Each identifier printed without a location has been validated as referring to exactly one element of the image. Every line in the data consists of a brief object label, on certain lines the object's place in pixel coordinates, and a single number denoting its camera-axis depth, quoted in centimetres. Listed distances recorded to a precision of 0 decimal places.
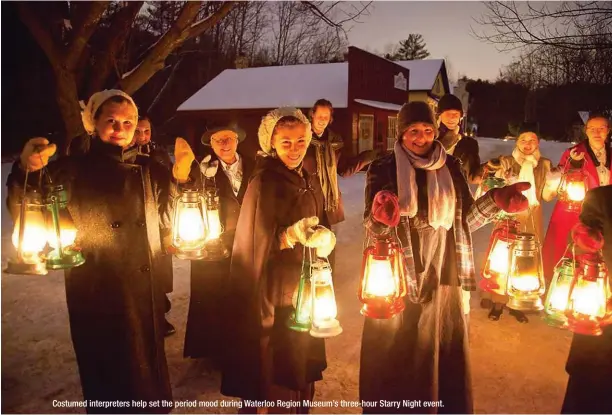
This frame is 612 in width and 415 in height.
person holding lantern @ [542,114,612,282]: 446
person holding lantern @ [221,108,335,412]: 317
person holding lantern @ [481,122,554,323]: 490
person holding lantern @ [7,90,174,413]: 305
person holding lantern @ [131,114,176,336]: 449
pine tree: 6900
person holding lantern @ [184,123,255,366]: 397
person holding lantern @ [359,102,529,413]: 313
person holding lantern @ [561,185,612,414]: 252
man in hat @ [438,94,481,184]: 441
